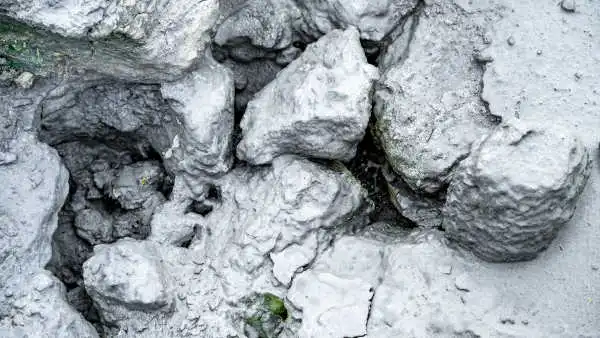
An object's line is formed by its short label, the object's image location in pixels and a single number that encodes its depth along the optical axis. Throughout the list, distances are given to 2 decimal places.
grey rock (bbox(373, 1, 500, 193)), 2.26
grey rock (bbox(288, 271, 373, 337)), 2.15
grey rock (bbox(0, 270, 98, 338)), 2.16
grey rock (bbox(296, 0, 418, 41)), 2.40
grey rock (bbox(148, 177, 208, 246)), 2.48
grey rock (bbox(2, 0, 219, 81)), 2.00
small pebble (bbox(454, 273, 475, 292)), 2.12
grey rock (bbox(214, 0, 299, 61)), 2.50
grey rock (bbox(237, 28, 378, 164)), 2.25
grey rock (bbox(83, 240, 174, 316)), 2.26
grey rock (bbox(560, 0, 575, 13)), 2.25
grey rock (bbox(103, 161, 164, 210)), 2.65
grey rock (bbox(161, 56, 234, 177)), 2.37
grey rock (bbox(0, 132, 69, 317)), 2.19
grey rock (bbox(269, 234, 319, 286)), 2.29
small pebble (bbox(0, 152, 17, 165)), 2.21
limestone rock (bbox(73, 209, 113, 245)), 2.58
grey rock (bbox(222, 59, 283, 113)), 2.65
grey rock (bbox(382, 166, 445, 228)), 2.39
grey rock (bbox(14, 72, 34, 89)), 2.21
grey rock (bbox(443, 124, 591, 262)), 1.88
